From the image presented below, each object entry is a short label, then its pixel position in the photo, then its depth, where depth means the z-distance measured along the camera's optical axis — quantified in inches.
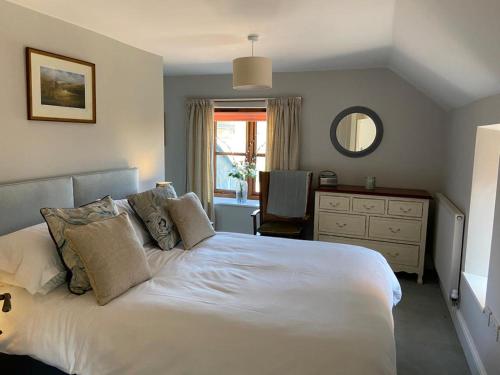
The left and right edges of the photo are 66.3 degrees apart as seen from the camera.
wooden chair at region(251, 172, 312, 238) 169.2
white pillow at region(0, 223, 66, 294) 78.1
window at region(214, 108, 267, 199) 204.4
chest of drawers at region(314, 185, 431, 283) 156.9
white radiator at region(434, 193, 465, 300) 120.2
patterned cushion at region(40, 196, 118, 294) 80.2
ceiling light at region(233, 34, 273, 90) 116.8
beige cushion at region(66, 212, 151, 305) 77.8
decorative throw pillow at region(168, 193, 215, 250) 111.8
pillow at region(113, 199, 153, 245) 110.1
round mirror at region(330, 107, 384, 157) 177.0
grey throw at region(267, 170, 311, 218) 175.0
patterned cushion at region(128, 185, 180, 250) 109.4
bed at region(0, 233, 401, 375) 61.7
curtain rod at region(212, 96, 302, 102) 197.0
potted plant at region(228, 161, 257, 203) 205.6
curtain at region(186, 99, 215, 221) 204.5
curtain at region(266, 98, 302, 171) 188.1
